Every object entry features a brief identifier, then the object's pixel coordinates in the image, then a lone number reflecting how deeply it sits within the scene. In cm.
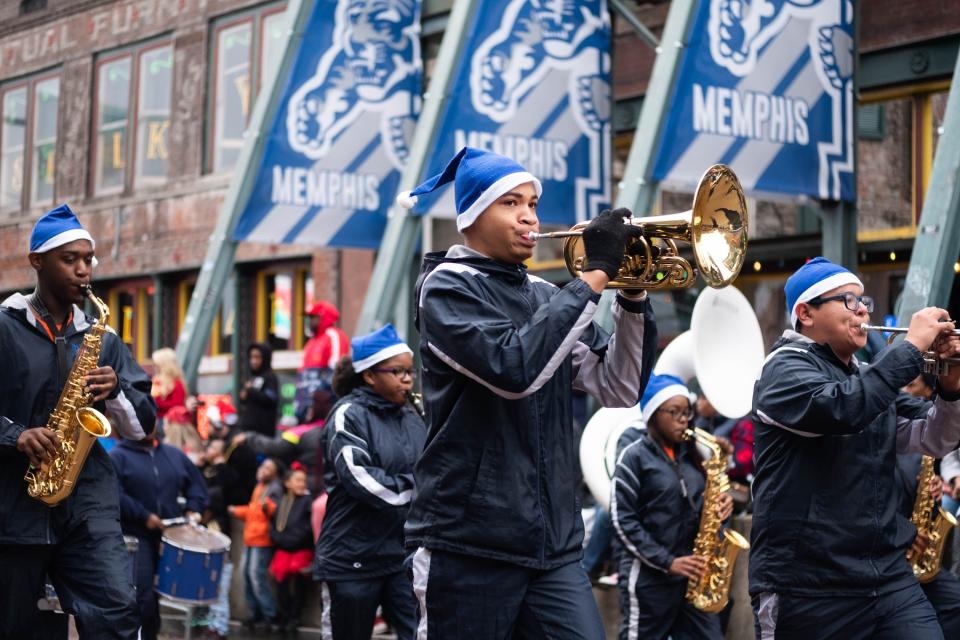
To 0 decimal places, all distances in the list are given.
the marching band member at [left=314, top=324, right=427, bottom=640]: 867
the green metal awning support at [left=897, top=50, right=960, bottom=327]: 1035
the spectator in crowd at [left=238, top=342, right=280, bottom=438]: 1548
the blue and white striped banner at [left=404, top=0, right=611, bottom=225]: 1458
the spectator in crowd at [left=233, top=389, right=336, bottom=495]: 1299
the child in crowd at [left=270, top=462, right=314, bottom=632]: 1328
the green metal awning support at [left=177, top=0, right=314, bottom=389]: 1602
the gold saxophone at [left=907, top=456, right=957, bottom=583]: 828
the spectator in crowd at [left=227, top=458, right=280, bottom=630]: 1376
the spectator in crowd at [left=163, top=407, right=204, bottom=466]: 1441
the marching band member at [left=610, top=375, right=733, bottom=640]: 916
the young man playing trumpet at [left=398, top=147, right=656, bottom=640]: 524
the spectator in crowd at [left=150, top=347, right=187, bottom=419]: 1476
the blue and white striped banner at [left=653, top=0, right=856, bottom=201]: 1229
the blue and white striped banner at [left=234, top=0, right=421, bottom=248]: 1616
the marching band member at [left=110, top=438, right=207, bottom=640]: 1029
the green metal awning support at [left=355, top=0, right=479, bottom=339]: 1434
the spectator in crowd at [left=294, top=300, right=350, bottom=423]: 1480
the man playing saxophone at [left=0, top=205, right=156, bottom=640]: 704
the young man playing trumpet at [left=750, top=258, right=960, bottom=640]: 608
